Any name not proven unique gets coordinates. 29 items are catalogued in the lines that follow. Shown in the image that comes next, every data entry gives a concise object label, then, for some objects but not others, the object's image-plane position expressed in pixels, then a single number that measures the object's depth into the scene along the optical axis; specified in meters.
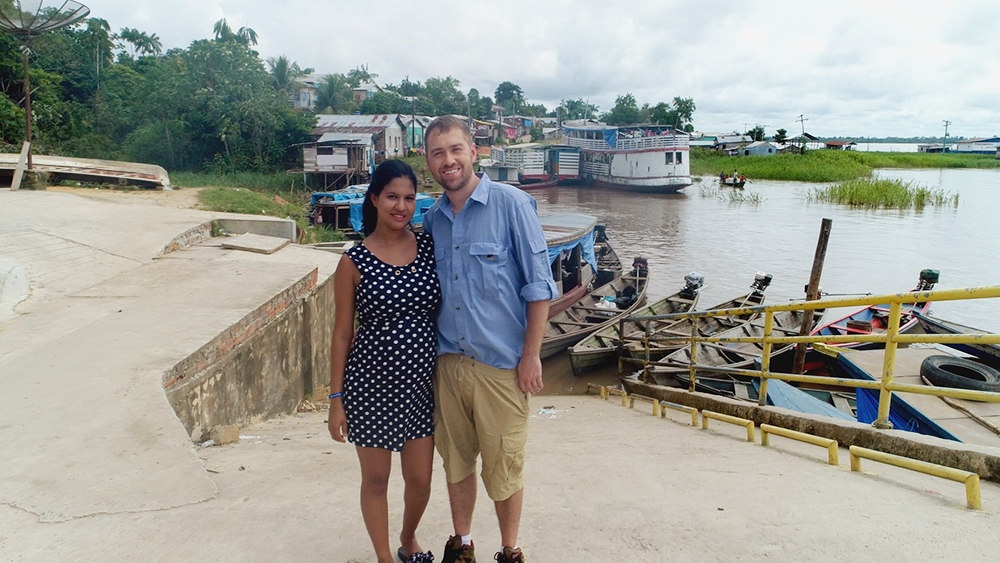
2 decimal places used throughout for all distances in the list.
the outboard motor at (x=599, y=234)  17.53
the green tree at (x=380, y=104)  48.62
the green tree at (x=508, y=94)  92.31
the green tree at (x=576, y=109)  96.31
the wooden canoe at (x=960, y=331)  6.74
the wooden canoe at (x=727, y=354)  7.93
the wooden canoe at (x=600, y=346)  9.52
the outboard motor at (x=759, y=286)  11.83
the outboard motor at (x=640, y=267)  14.20
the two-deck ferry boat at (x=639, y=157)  39.03
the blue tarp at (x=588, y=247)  12.90
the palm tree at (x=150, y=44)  55.44
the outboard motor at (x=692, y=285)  12.54
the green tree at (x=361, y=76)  59.50
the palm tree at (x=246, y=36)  40.91
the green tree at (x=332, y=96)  44.47
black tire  5.04
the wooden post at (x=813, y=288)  7.71
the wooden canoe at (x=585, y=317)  10.61
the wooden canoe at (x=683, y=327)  9.11
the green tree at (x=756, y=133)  71.06
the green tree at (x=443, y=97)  56.56
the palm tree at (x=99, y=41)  36.78
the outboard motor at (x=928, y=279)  10.45
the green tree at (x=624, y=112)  71.94
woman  2.23
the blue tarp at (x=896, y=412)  4.66
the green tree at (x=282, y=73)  40.66
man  2.23
